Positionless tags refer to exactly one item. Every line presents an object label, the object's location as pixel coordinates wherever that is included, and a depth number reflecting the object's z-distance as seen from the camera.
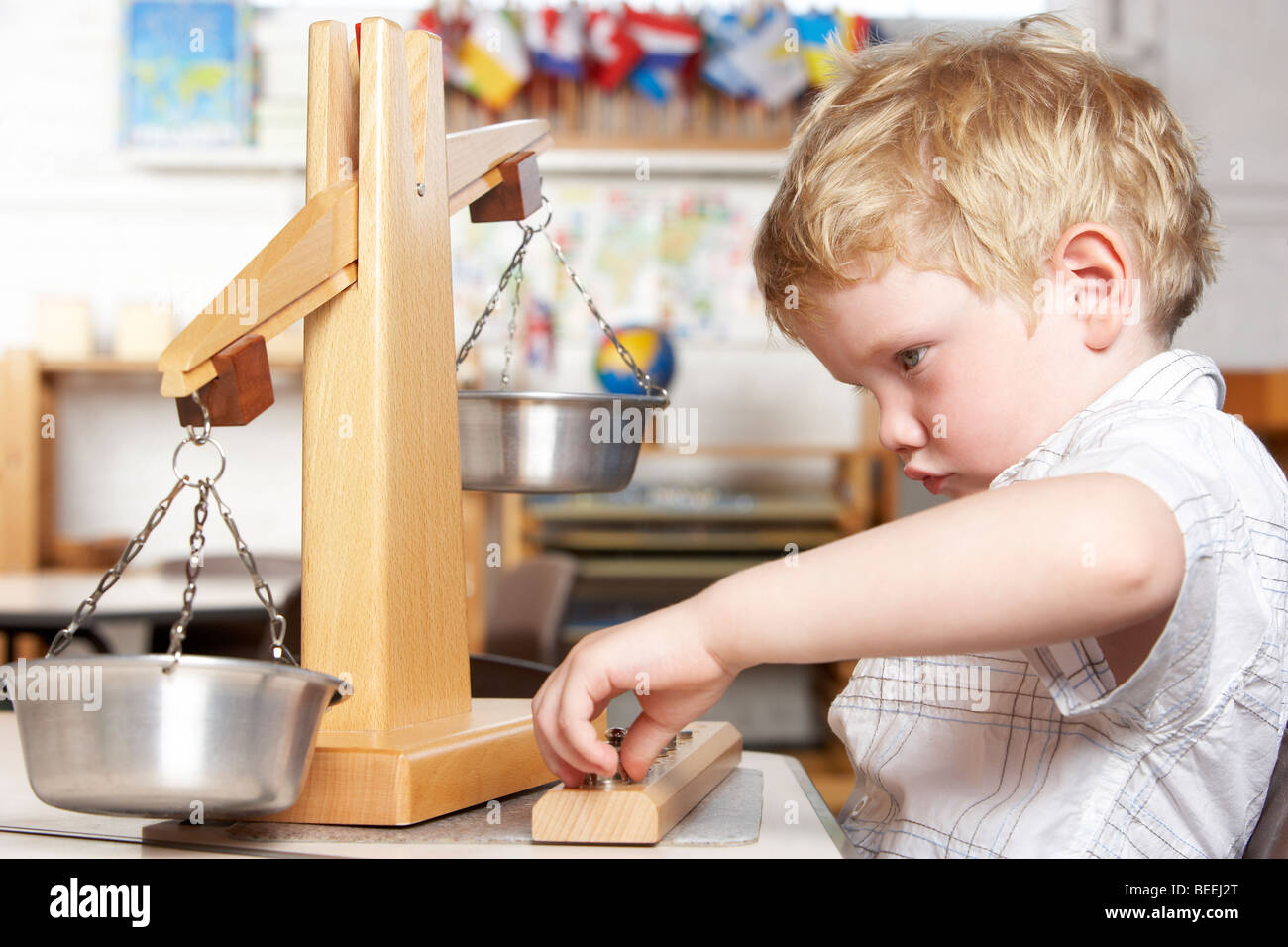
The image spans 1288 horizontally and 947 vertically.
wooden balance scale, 0.61
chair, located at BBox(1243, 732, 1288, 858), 0.63
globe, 3.68
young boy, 0.50
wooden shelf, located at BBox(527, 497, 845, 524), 3.65
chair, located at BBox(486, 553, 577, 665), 2.36
